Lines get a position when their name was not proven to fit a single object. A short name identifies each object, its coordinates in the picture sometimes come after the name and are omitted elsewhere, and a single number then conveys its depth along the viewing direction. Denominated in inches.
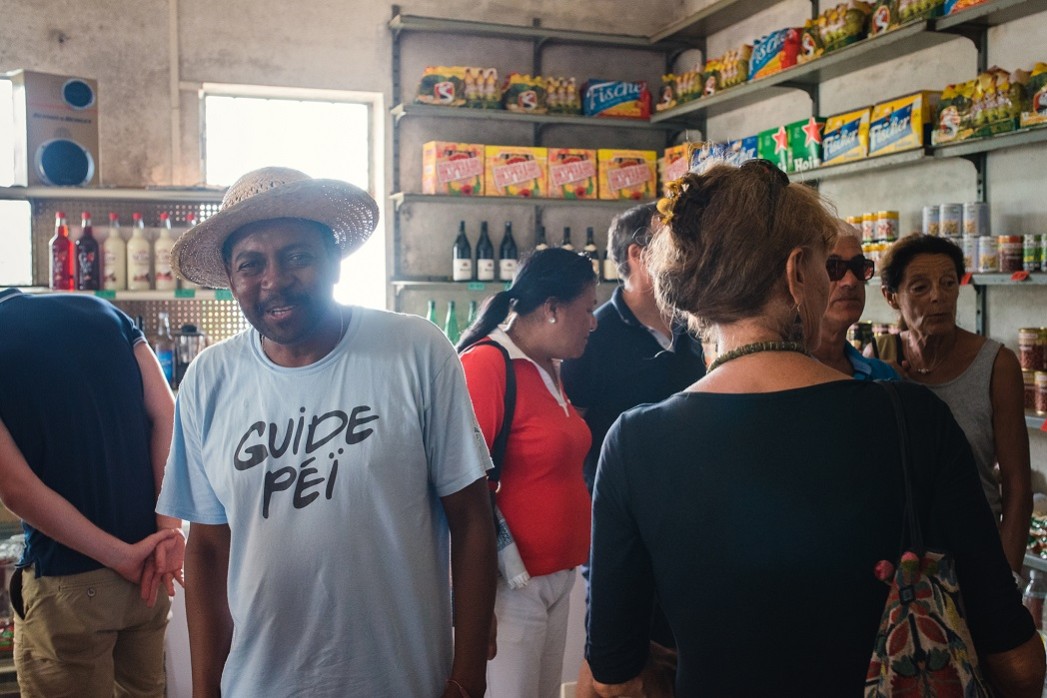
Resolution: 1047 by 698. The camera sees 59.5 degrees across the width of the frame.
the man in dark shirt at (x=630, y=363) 105.1
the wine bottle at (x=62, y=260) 165.6
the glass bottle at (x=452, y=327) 217.5
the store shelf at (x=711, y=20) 200.8
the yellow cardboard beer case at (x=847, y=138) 154.0
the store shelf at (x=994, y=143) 122.3
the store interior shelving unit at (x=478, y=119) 207.6
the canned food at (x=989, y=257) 130.2
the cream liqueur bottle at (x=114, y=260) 168.2
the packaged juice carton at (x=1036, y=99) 121.3
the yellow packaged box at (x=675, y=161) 205.9
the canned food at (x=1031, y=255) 125.6
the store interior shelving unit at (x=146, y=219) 168.1
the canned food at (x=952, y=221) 137.6
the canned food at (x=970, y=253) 132.5
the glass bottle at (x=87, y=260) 166.6
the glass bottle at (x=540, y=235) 227.2
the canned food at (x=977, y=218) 134.0
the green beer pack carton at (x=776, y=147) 172.6
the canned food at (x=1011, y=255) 128.3
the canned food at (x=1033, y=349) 127.0
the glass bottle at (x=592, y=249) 225.3
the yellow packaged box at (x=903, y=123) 141.6
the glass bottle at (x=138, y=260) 168.9
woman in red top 93.4
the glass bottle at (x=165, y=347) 171.0
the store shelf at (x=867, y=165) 142.9
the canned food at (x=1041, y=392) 123.6
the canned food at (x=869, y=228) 154.0
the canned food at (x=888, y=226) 150.3
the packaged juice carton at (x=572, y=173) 213.6
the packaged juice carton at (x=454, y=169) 205.0
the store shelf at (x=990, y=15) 130.6
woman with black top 42.3
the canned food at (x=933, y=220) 140.6
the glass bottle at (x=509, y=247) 225.8
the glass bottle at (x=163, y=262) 169.6
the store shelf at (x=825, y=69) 150.1
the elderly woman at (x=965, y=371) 92.6
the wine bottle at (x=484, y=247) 223.9
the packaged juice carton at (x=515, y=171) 209.2
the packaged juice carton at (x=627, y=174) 217.0
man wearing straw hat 60.5
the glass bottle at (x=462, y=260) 212.5
